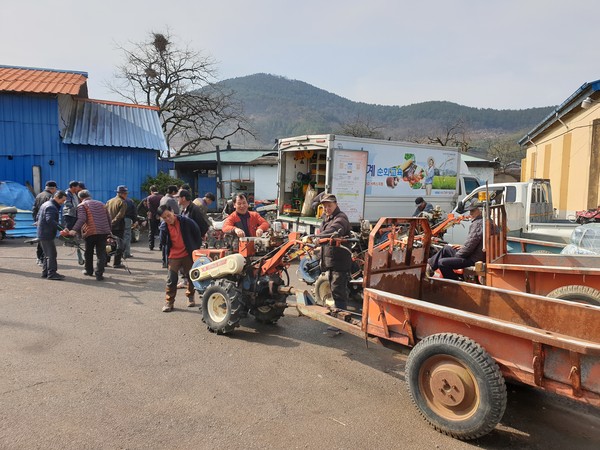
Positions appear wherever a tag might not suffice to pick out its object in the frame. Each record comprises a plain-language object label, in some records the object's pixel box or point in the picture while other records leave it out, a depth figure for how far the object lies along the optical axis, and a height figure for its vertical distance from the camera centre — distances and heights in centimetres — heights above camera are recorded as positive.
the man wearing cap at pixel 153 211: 1121 -56
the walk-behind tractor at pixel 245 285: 552 -124
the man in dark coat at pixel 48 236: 836 -95
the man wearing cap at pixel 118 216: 967 -61
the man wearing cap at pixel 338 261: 572 -89
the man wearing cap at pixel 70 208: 1003 -48
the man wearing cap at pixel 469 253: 634 -83
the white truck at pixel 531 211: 874 -28
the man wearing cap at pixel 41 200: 930 -33
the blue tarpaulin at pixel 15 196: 1371 -31
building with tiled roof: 1488 +180
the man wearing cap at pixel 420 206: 1075 -25
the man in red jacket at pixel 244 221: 624 -43
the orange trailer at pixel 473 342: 309 -120
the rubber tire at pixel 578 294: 500 -112
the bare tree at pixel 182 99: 2933 +635
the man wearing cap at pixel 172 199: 941 -20
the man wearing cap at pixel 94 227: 831 -75
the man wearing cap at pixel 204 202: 1037 -27
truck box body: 1068 +54
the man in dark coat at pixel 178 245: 655 -84
